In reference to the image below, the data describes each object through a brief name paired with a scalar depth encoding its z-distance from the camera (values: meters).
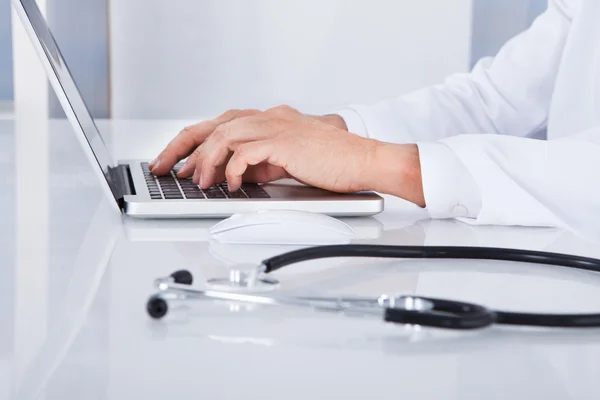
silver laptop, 1.26
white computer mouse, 1.13
